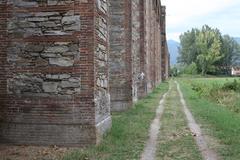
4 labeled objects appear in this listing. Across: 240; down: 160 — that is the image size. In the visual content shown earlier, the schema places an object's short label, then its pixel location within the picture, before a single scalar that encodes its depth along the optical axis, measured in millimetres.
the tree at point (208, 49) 93197
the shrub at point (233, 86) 27418
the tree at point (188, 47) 102802
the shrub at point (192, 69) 94275
